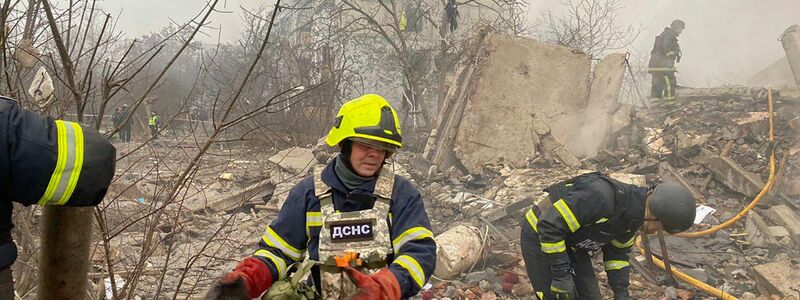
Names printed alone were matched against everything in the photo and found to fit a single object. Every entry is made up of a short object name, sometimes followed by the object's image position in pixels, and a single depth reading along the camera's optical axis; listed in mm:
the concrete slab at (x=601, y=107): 8586
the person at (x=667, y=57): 10047
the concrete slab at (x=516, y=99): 8547
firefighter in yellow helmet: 1944
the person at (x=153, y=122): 15180
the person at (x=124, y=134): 15652
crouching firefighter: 3100
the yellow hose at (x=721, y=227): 4477
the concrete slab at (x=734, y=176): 6623
